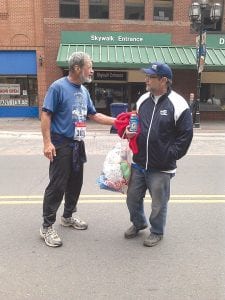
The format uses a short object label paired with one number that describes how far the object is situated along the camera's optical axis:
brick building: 17.88
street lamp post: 15.25
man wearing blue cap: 3.69
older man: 3.85
